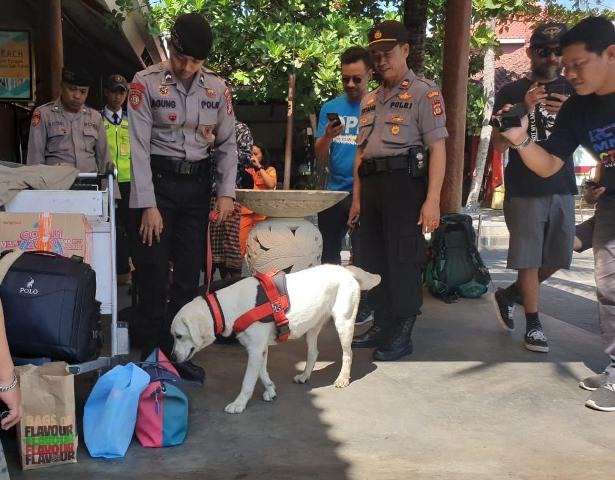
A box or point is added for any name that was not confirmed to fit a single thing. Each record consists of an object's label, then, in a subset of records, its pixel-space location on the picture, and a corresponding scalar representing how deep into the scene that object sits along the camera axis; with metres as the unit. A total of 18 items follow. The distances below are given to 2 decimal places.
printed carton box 3.20
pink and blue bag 2.93
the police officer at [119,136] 6.03
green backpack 6.33
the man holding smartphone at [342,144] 5.03
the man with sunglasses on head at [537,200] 4.50
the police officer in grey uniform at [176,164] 3.62
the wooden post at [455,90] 6.80
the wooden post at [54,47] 7.79
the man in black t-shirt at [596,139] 3.44
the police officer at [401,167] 4.20
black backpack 2.84
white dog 3.32
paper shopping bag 2.66
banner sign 8.76
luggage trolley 3.32
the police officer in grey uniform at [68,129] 5.25
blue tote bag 2.84
